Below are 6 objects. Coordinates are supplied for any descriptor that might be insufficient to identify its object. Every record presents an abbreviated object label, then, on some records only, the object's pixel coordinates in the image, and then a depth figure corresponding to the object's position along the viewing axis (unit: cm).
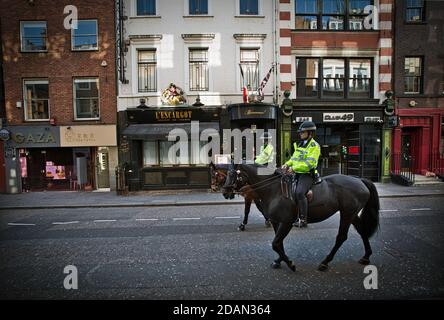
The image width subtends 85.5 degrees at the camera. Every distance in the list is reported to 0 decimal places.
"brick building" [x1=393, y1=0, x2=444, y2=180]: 1361
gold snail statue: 1302
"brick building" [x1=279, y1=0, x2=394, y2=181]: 1350
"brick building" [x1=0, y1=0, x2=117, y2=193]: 1354
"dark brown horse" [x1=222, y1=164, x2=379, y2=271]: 428
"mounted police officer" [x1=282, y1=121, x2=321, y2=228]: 429
